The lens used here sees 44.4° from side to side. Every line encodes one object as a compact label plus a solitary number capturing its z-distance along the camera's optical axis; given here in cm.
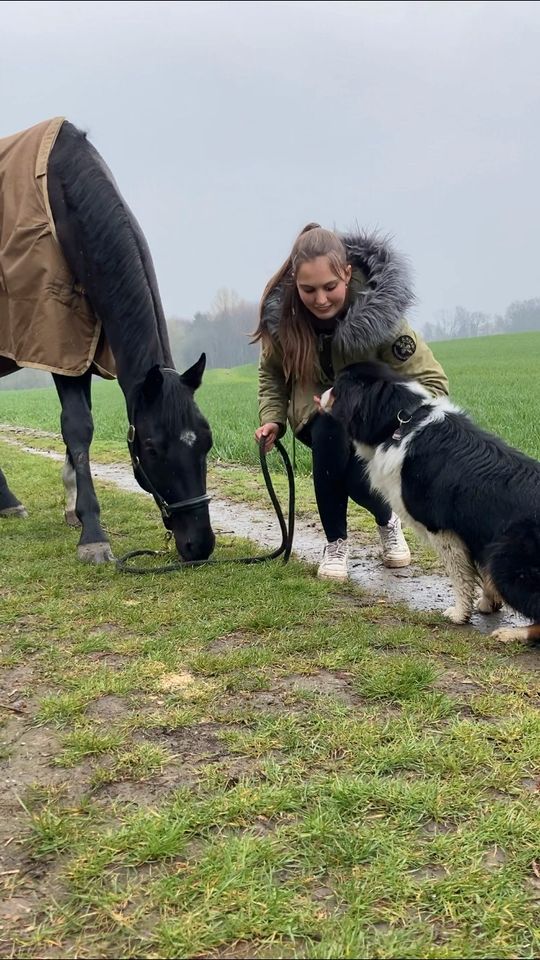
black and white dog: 284
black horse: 389
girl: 351
